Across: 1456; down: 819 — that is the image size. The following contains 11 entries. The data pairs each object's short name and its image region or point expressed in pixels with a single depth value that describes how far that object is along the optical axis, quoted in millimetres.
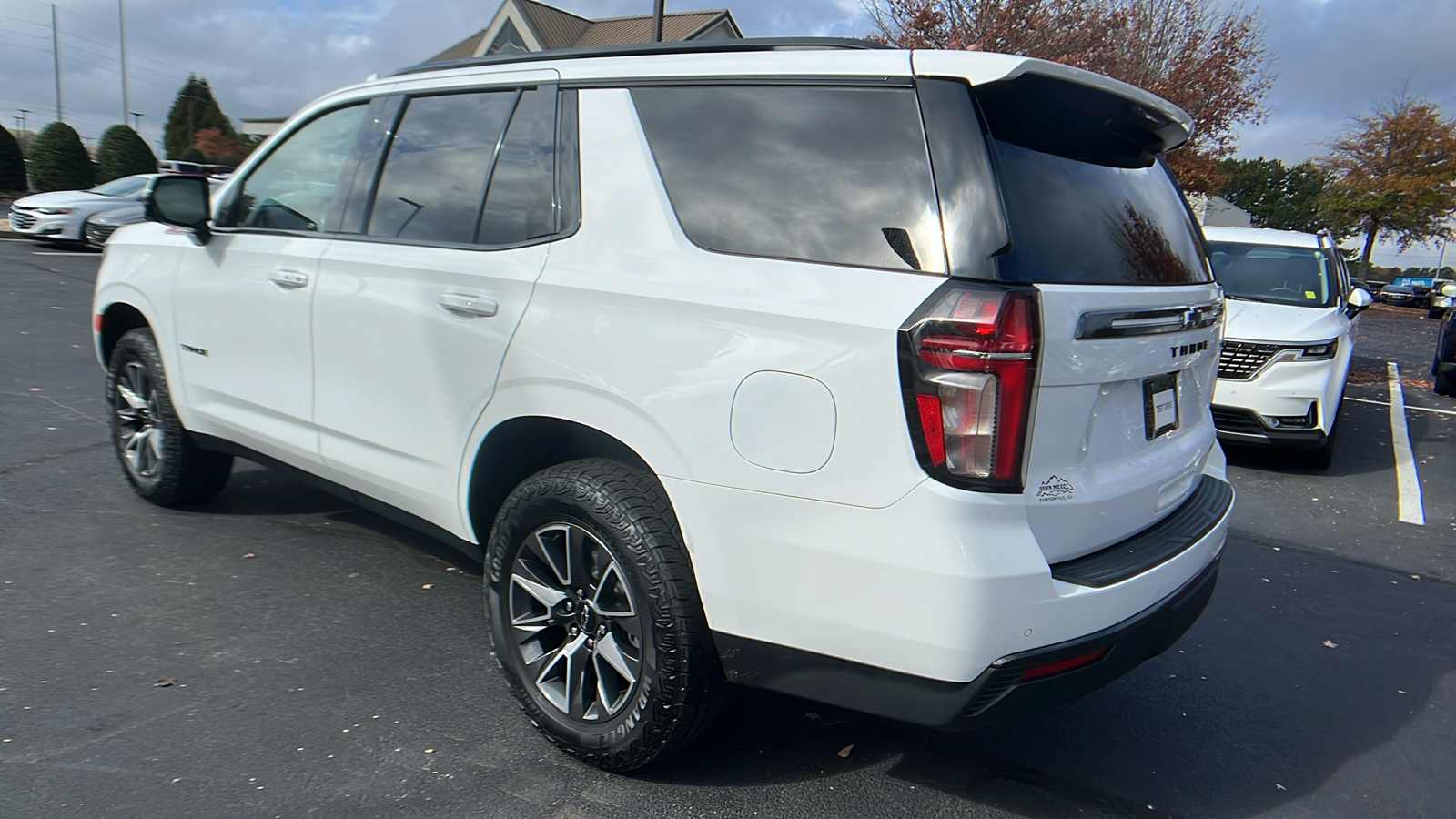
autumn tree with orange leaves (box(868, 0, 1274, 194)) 18266
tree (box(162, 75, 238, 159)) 40000
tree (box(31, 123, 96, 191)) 27344
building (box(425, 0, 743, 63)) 30172
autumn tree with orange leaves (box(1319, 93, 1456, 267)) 40031
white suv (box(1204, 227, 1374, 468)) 6965
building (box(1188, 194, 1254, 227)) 51250
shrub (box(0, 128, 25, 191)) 28516
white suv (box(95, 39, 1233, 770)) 2141
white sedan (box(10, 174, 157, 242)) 16891
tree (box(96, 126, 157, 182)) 29797
